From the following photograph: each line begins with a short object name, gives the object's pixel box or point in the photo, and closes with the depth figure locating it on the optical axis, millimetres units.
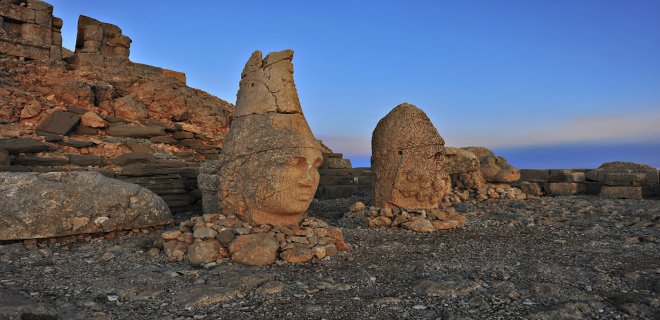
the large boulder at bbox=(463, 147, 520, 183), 13547
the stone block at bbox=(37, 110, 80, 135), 11758
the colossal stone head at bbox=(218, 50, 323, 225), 6250
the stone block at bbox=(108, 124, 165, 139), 13039
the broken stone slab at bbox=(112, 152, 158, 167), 11102
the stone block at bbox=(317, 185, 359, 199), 13688
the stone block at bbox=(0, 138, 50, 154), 9797
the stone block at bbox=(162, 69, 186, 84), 21456
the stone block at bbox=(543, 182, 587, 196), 13906
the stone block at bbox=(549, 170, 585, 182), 14617
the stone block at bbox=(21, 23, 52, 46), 16375
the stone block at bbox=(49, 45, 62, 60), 16716
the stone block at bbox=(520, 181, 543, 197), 13711
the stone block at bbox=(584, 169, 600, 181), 14344
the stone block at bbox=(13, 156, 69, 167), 9664
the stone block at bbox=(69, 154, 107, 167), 10531
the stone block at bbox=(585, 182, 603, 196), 14031
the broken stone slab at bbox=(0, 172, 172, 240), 5941
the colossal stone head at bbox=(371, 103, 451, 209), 8531
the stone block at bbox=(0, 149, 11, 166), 8966
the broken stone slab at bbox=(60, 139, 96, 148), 11406
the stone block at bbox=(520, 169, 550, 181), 15664
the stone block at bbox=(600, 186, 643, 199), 12867
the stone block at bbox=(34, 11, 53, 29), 16658
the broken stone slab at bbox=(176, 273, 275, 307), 4043
